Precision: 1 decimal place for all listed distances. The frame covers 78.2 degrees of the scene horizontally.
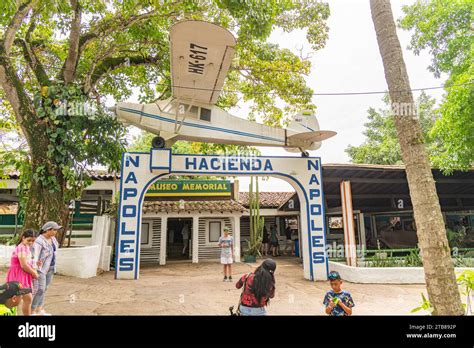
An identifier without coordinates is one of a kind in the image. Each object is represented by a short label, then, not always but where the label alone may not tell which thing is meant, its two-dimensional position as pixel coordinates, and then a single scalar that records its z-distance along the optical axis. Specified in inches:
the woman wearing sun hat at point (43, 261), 173.3
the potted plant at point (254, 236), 508.0
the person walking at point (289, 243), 673.6
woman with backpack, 130.3
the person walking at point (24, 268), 156.6
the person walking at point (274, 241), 617.9
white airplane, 262.1
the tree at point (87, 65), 311.4
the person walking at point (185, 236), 617.3
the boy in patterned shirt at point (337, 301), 137.6
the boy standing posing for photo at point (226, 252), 334.3
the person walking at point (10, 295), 100.0
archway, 321.4
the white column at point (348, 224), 346.9
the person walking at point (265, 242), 643.5
